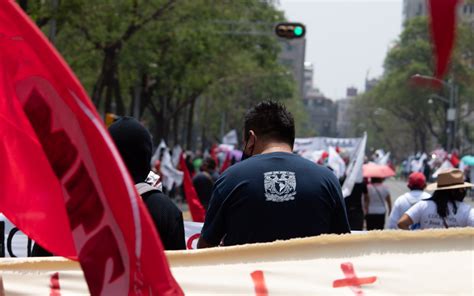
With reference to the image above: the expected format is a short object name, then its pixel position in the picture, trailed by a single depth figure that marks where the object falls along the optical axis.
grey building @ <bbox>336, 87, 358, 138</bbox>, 156.23
